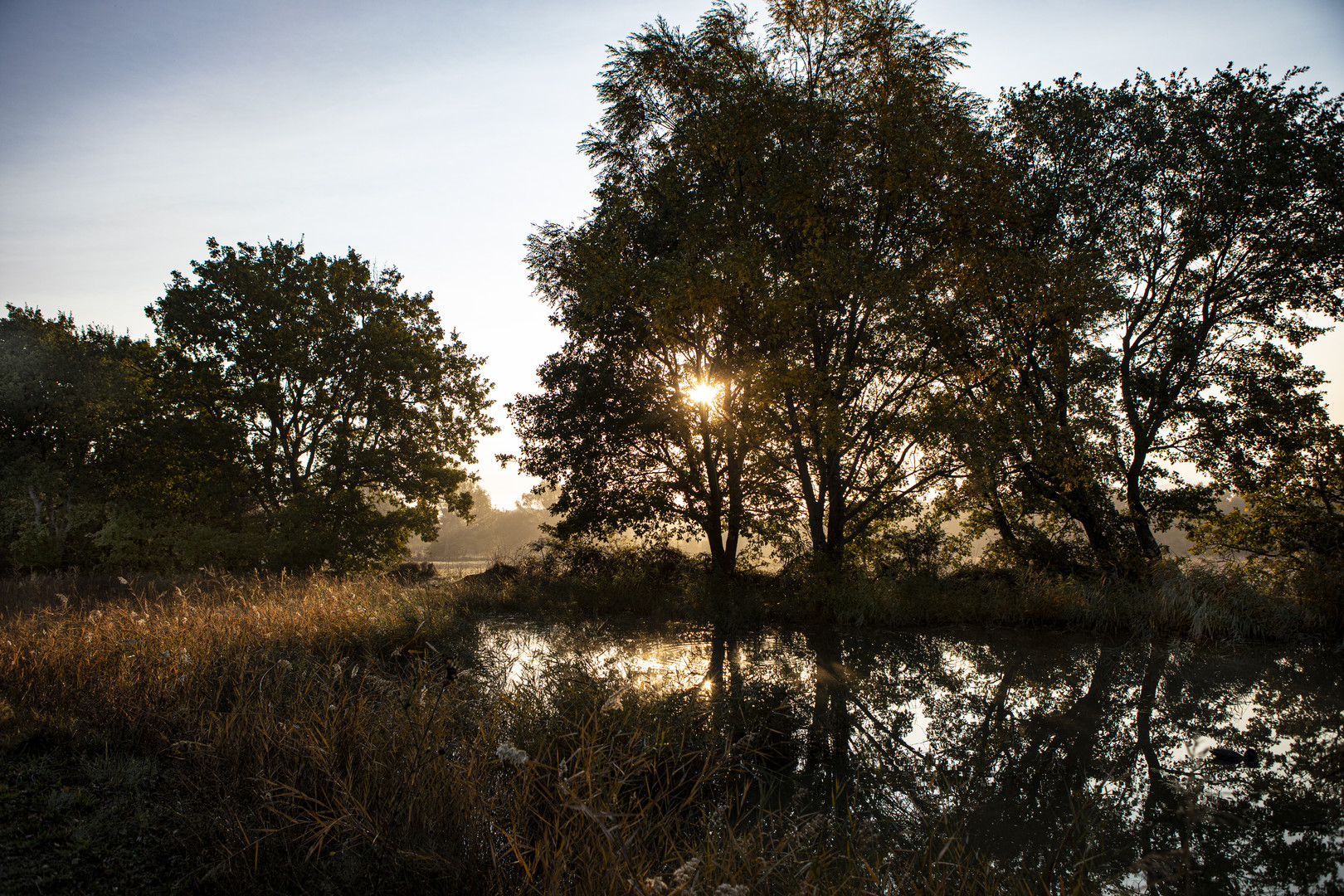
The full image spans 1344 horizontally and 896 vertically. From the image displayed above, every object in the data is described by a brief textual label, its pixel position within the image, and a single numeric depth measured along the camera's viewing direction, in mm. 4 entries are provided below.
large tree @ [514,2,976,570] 13312
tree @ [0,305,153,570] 23016
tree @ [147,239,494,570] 20766
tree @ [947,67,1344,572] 14242
